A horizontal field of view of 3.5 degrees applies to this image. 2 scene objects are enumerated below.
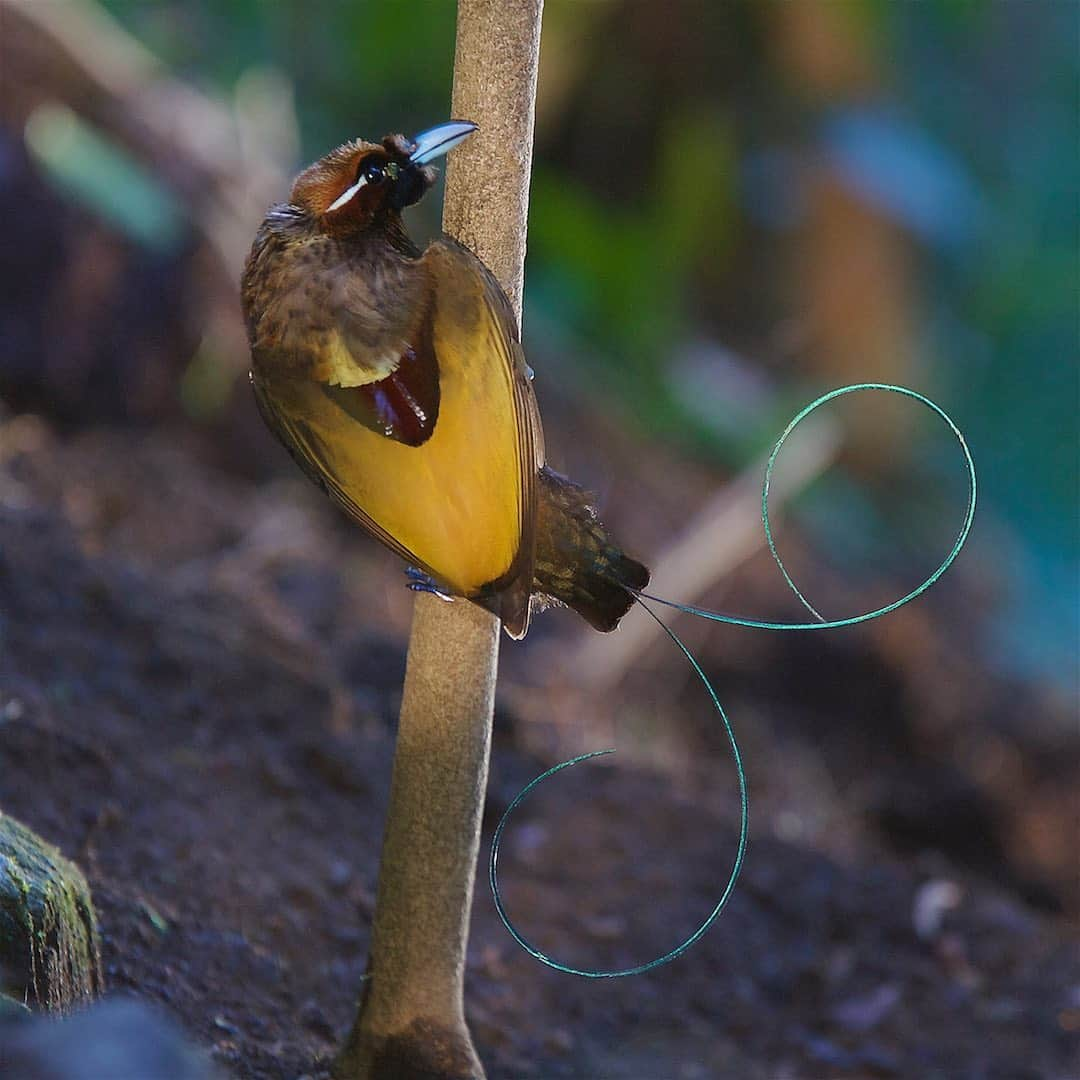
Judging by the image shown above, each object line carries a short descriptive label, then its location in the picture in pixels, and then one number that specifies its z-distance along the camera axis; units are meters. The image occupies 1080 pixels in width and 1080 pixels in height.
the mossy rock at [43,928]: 4.76
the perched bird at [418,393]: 4.79
